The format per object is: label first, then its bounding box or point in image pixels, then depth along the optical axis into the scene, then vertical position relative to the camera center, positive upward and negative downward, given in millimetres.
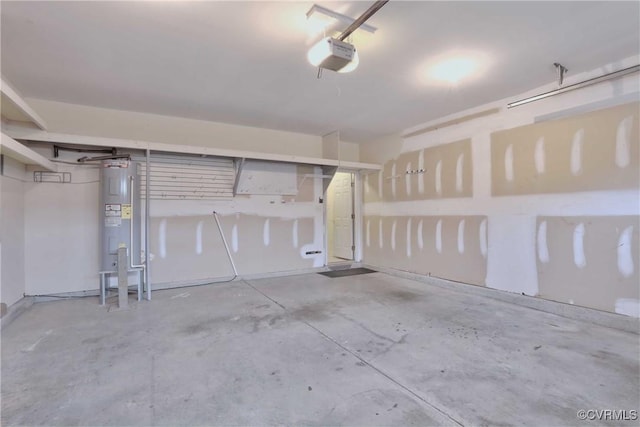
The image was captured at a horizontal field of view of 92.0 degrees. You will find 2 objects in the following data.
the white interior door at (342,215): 7062 +30
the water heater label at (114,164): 4172 +742
